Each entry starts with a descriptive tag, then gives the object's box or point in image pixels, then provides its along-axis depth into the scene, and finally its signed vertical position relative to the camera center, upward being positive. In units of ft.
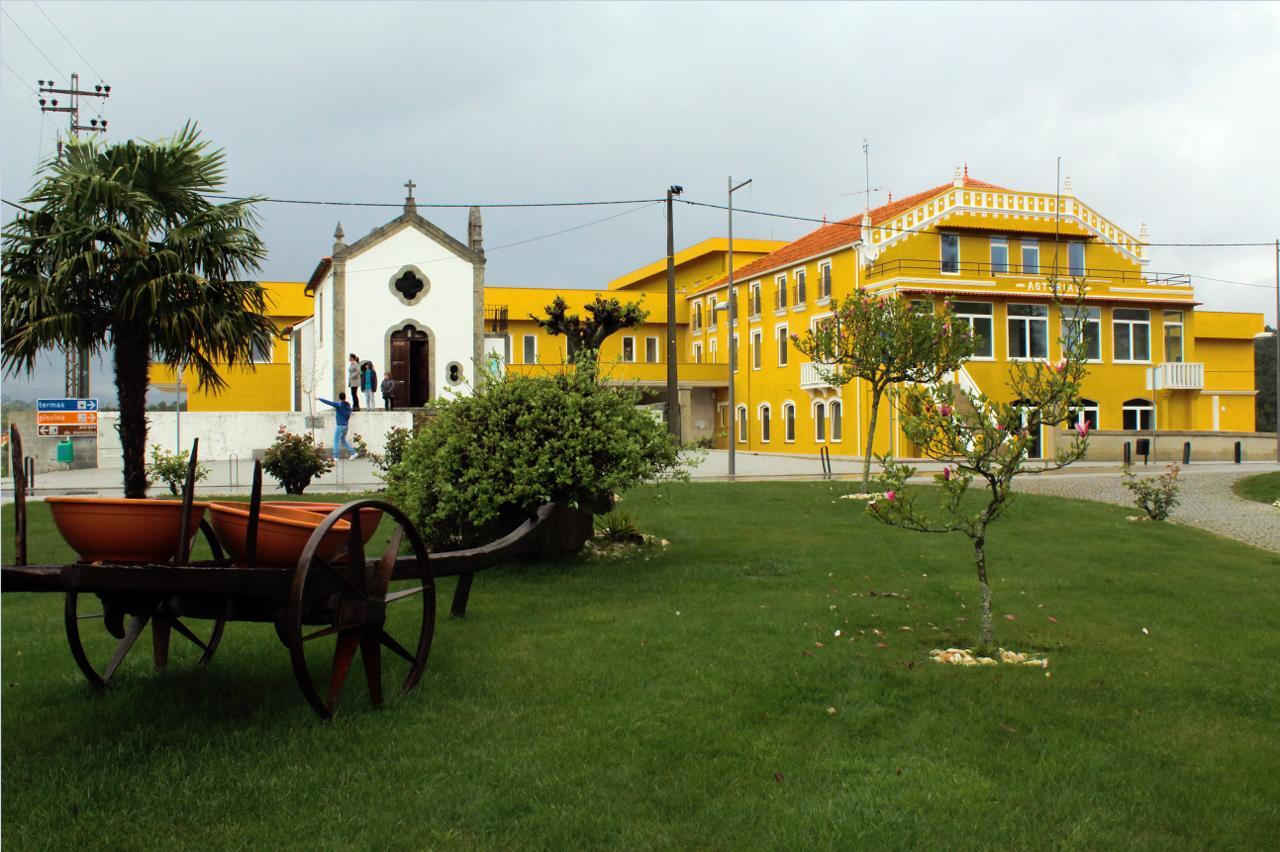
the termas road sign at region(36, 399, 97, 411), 69.05 +1.31
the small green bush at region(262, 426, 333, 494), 64.28 -2.36
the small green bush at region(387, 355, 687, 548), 32.81 -1.13
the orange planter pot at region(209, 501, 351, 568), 17.39 -1.81
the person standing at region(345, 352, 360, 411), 123.54 +4.80
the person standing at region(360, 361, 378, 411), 125.29 +4.50
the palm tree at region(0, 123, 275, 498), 44.34 +6.64
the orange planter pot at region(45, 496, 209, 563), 16.30 -1.54
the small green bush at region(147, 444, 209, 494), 55.90 -2.40
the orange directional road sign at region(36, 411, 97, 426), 68.74 +0.54
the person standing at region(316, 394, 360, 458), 98.17 -0.23
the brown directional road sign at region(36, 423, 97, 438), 68.01 -0.24
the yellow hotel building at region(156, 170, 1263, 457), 139.85 +13.40
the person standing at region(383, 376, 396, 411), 120.37 +3.29
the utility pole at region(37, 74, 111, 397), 114.83 +34.37
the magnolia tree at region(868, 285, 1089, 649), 23.41 -0.43
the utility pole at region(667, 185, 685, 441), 110.93 +7.57
